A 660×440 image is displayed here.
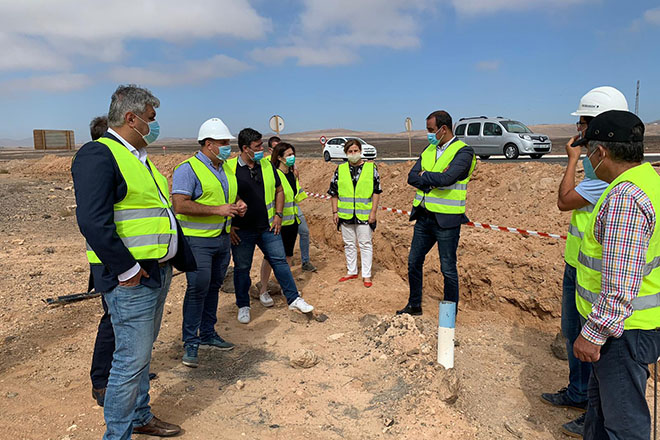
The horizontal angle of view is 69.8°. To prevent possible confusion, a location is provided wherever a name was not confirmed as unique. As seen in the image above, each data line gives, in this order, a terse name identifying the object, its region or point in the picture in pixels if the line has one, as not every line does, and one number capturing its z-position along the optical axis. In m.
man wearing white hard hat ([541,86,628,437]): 3.11
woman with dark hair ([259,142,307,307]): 6.04
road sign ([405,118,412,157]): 18.60
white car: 25.06
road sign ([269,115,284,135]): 12.64
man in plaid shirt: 2.10
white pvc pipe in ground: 3.89
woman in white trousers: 6.23
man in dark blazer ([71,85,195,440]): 2.49
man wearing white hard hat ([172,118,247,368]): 4.02
